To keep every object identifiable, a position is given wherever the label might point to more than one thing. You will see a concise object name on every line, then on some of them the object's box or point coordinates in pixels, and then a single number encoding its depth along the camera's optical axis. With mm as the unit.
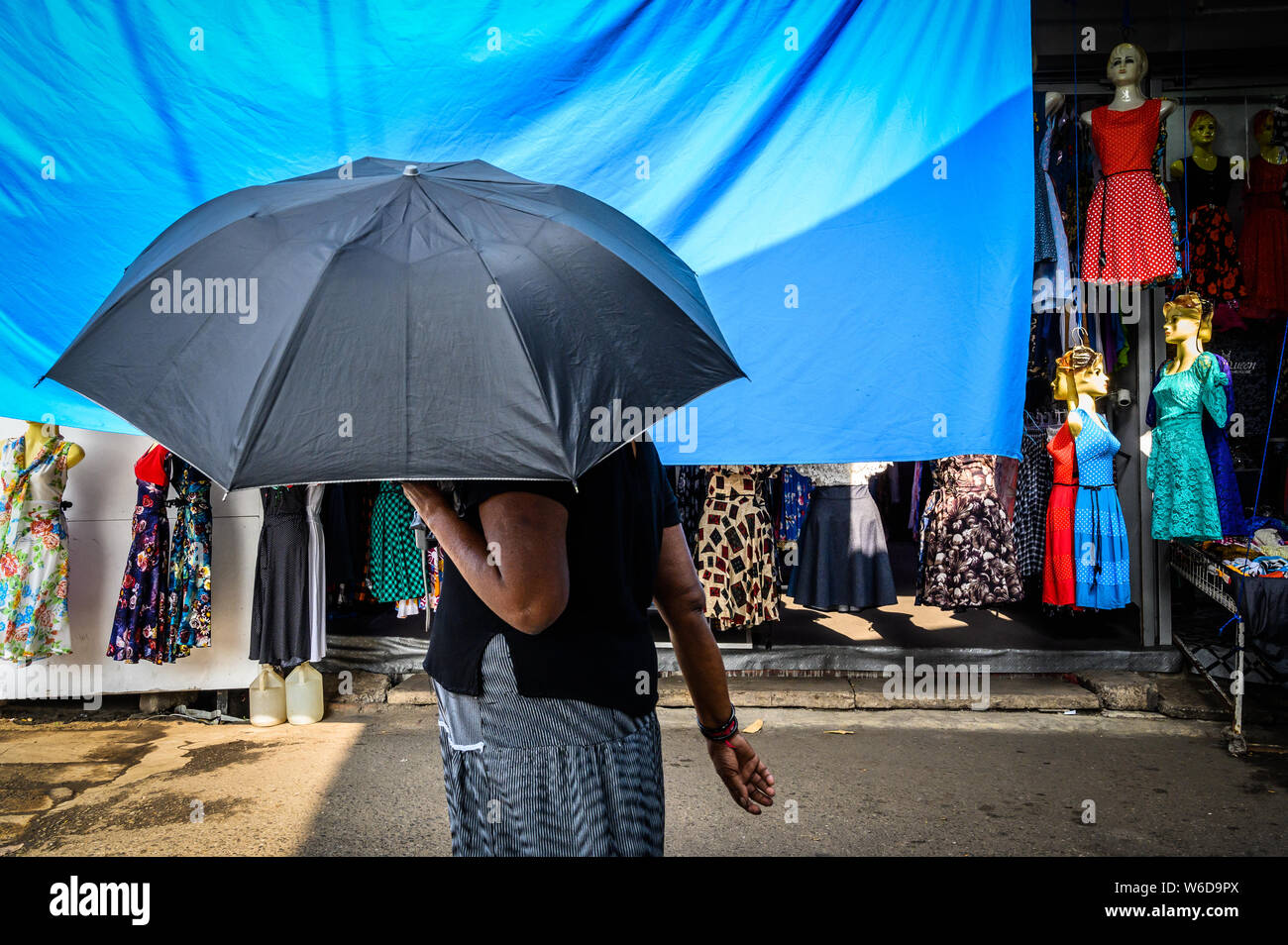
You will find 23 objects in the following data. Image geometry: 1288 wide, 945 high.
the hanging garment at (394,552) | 6004
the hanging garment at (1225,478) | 5543
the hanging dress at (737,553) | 5773
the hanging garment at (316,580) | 5633
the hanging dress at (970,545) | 5848
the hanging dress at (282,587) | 5543
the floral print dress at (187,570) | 5496
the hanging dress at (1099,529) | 5773
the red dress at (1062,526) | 5918
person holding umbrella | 1632
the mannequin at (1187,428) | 5406
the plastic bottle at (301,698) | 5809
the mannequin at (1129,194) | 5387
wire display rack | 5137
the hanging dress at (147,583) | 5363
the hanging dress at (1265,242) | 6031
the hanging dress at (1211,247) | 6133
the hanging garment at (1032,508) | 6297
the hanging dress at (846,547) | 6047
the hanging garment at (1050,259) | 5527
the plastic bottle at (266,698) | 5762
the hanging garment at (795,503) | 6145
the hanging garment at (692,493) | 5957
